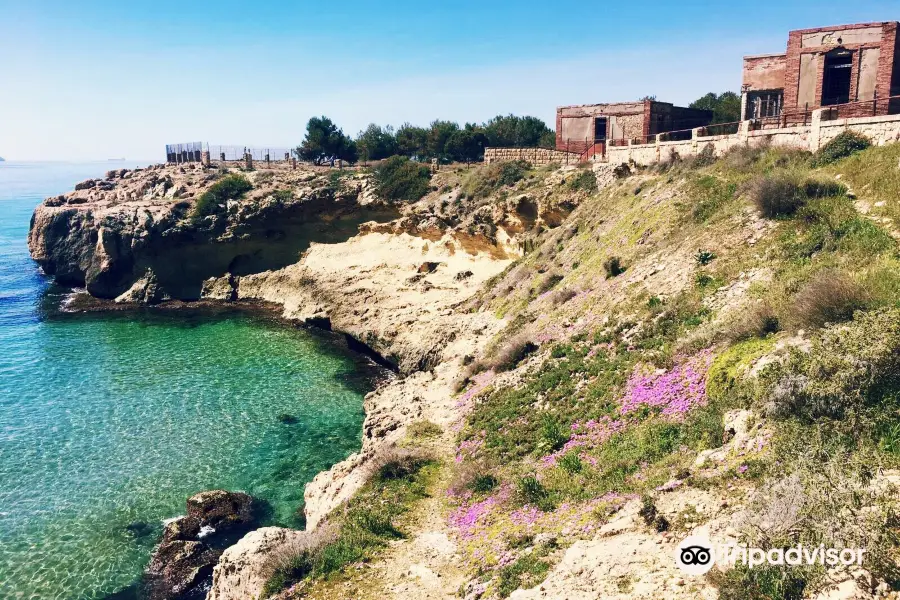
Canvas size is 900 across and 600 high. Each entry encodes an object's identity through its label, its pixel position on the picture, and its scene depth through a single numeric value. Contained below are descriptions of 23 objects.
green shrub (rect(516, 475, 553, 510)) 13.60
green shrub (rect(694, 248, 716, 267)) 19.83
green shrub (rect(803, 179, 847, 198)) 19.06
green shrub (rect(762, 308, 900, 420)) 10.27
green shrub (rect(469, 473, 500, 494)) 15.43
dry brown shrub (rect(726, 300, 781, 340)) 14.02
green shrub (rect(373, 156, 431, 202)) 47.91
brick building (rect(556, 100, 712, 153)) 40.41
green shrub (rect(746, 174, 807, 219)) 19.14
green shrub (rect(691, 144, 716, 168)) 28.73
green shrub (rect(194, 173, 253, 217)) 50.81
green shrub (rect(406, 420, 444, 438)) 20.11
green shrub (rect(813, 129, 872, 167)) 21.84
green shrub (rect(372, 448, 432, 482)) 17.28
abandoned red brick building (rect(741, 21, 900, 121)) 27.77
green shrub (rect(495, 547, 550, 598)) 10.31
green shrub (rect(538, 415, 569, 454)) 15.99
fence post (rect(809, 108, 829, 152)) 23.56
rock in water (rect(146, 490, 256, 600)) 17.34
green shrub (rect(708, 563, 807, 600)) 7.39
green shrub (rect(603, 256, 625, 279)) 24.08
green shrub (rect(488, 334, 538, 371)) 22.17
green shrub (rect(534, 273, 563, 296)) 28.25
